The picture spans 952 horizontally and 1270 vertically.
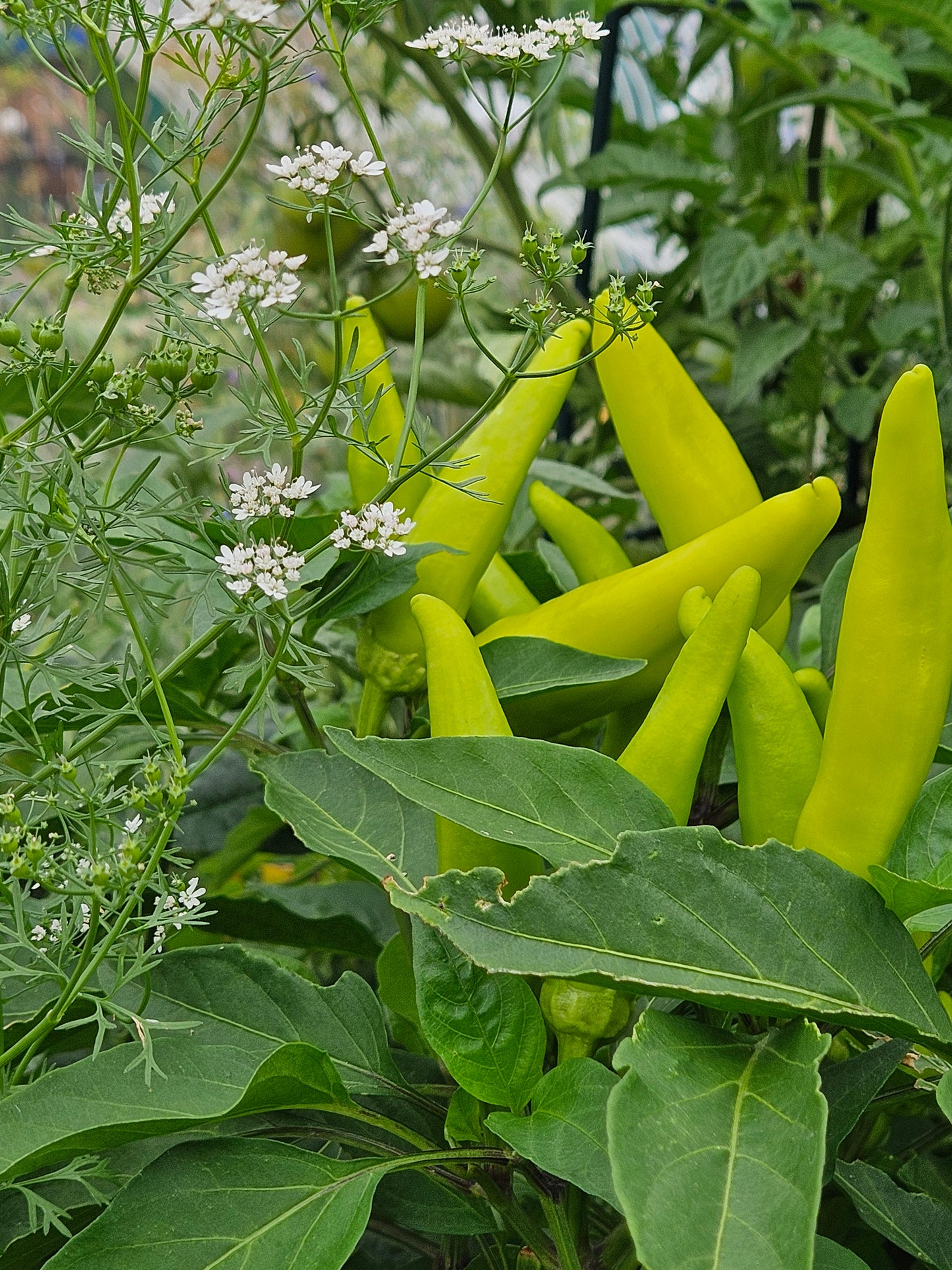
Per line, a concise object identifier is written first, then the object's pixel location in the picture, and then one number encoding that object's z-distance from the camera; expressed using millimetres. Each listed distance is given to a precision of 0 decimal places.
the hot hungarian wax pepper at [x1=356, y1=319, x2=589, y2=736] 440
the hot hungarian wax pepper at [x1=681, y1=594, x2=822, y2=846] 367
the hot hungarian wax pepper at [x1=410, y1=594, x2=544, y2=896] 360
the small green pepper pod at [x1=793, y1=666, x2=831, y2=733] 416
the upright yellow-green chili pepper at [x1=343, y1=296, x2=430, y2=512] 451
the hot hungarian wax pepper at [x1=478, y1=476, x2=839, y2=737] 390
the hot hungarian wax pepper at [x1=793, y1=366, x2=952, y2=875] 333
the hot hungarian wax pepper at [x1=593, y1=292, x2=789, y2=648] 446
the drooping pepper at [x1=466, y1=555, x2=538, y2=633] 491
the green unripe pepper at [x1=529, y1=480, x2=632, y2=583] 479
